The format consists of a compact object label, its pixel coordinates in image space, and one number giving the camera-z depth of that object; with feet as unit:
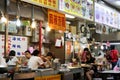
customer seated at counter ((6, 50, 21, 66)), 34.59
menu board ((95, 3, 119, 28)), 35.84
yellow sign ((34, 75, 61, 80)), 26.86
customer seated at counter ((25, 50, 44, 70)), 31.35
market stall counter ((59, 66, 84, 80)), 31.48
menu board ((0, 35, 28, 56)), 36.41
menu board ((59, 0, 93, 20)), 27.37
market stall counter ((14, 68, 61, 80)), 24.26
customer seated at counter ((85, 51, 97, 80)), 42.45
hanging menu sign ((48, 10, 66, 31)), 29.50
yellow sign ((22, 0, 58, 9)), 22.84
